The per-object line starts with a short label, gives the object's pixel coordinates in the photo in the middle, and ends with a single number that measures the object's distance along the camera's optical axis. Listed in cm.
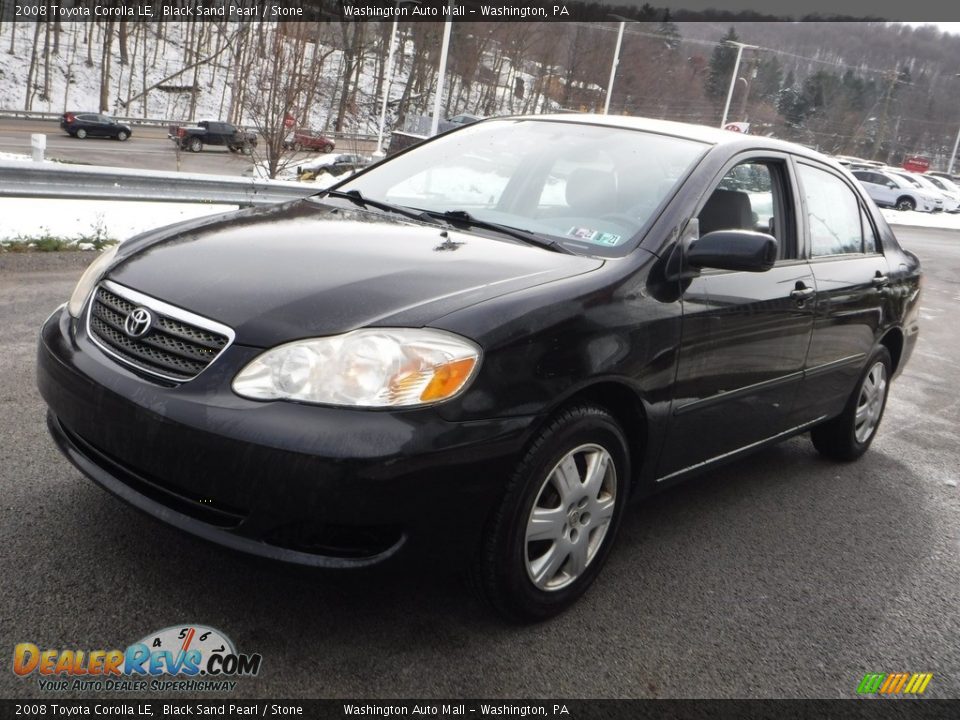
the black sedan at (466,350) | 242
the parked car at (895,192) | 3791
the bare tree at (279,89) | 1725
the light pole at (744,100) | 5011
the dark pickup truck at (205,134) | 4021
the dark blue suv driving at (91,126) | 4138
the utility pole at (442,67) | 2289
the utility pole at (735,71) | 4428
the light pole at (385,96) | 3581
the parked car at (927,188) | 3853
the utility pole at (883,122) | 5016
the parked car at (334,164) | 2436
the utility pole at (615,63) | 3886
